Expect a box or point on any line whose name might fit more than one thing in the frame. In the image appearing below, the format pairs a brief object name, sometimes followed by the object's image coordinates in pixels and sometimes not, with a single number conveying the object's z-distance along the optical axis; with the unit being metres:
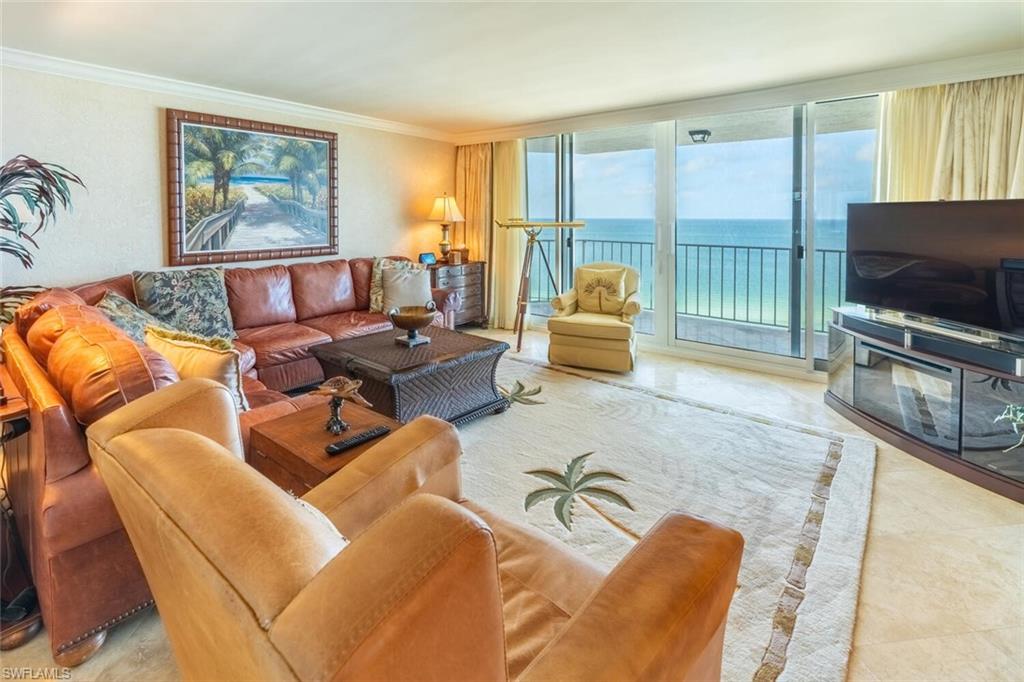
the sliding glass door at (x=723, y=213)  4.30
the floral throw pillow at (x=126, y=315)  2.98
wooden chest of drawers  5.87
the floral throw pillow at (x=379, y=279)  4.93
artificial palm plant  2.69
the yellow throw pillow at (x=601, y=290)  4.88
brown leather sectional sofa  1.49
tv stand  2.54
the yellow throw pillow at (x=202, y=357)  1.97
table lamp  5.96
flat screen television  2.67
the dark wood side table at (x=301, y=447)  1.69
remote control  1.73
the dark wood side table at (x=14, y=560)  1.55
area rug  1.73
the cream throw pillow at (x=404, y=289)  4.87
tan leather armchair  0.54
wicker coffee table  2.96
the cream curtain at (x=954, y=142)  3.42
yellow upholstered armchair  4.50
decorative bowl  3.22
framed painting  4.13
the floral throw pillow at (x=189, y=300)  3.72
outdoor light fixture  4.94
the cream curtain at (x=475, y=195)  6.31
